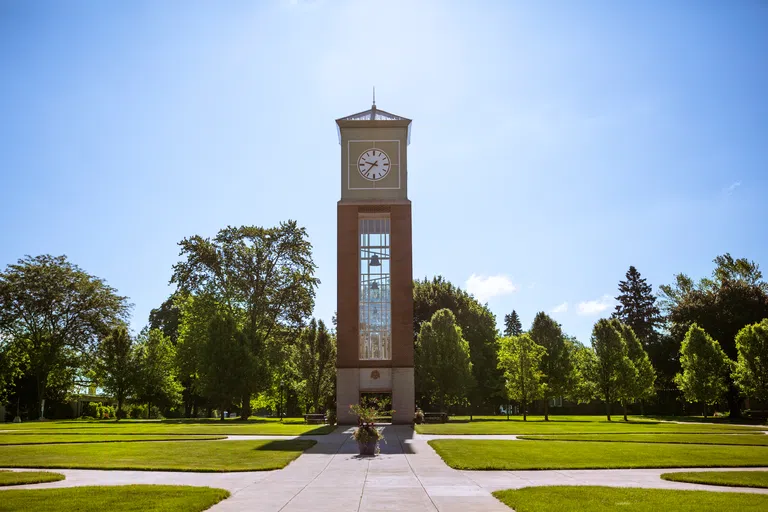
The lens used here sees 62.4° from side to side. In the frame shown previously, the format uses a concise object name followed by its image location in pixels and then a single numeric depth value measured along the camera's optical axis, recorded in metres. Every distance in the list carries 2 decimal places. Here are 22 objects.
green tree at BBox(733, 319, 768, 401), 44.69
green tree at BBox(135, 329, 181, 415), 55.09
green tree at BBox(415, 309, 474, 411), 51.91
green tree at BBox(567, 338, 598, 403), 52.73
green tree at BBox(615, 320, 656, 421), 50.81
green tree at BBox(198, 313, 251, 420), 47.94
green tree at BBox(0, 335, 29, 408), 53.06
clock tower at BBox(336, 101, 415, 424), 38.91
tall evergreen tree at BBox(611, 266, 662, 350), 83.94
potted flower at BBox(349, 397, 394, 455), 20.17
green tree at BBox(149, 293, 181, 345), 76.69
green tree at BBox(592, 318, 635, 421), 50.88
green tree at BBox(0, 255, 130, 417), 55.78
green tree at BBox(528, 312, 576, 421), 55.28
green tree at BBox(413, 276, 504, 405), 63.72
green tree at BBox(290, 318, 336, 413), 50.12
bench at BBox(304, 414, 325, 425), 43.84
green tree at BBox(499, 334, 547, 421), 52.56
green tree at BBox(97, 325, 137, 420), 53.66
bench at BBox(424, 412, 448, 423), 42.97
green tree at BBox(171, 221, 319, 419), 52.41
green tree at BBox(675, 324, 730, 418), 49.59
